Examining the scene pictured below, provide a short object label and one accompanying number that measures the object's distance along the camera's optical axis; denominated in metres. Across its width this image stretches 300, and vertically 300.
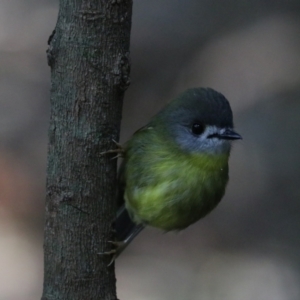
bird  5.50
